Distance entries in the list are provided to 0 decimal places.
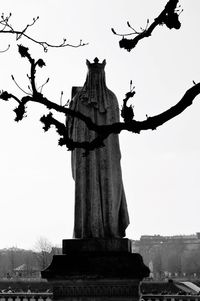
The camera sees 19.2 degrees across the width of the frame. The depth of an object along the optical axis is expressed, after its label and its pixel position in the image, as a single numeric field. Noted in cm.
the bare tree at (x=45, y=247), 11786
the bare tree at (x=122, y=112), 616
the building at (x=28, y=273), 10721
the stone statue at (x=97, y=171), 970
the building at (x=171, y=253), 13541
